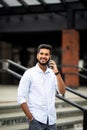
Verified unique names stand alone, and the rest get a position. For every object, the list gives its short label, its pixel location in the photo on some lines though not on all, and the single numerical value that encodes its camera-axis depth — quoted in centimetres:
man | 459
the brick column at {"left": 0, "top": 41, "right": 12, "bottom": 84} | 2177
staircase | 718
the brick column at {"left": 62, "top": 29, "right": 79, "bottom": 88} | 1670
